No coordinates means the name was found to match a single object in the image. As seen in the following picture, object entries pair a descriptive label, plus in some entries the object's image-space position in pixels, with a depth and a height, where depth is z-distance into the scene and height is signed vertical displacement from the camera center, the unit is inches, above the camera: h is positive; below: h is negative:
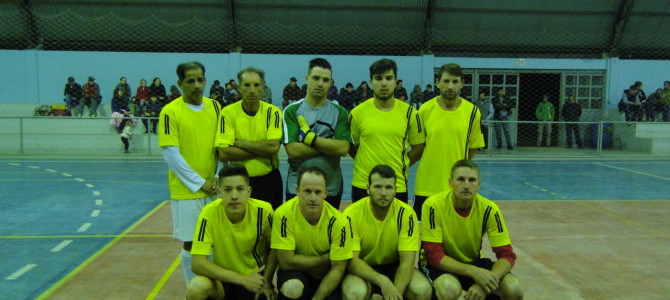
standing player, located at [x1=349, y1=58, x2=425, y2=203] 174.2 -5.2
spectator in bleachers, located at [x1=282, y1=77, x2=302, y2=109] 658.8 +25.3
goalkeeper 171.9 -5.7
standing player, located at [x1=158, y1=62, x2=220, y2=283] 162.4 -10.8
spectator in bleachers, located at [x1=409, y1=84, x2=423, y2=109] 687.7 +25.2
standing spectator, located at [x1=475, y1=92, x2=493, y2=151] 642.2 +10.6
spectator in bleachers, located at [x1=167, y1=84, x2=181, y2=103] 639.1 +23.1
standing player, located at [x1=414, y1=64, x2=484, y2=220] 181.5 -5.5
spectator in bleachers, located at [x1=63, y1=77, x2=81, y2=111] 673.0 +21.9
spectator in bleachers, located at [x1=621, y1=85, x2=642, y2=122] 701.9 +15.9
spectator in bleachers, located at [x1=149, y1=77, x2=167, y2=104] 653.9 +26.9
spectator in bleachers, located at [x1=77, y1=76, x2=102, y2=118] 673.0 +17.2
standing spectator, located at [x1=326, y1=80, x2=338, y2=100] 640.4 +23.7
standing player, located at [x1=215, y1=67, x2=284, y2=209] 168.6 -6.3
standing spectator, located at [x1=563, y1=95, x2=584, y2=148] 688.4 +2.4
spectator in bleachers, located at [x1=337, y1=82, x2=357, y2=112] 649.0 +20.6
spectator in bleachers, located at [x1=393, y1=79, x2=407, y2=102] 665.0 +26.7
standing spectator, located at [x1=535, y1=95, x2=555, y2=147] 700.0 +1.5
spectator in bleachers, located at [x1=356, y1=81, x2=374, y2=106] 654.5 +26.8
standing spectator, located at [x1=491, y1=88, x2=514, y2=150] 658.2 +5.2
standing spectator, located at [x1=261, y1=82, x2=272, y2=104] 647.1 +21.2
